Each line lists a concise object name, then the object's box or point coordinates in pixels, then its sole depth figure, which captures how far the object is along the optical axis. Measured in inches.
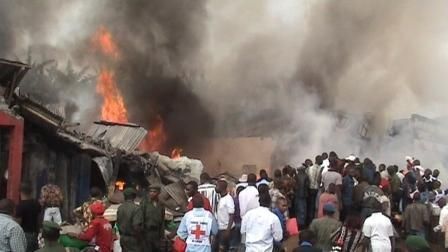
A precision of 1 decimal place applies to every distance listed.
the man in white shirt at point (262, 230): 294.4
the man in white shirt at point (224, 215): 346.3
